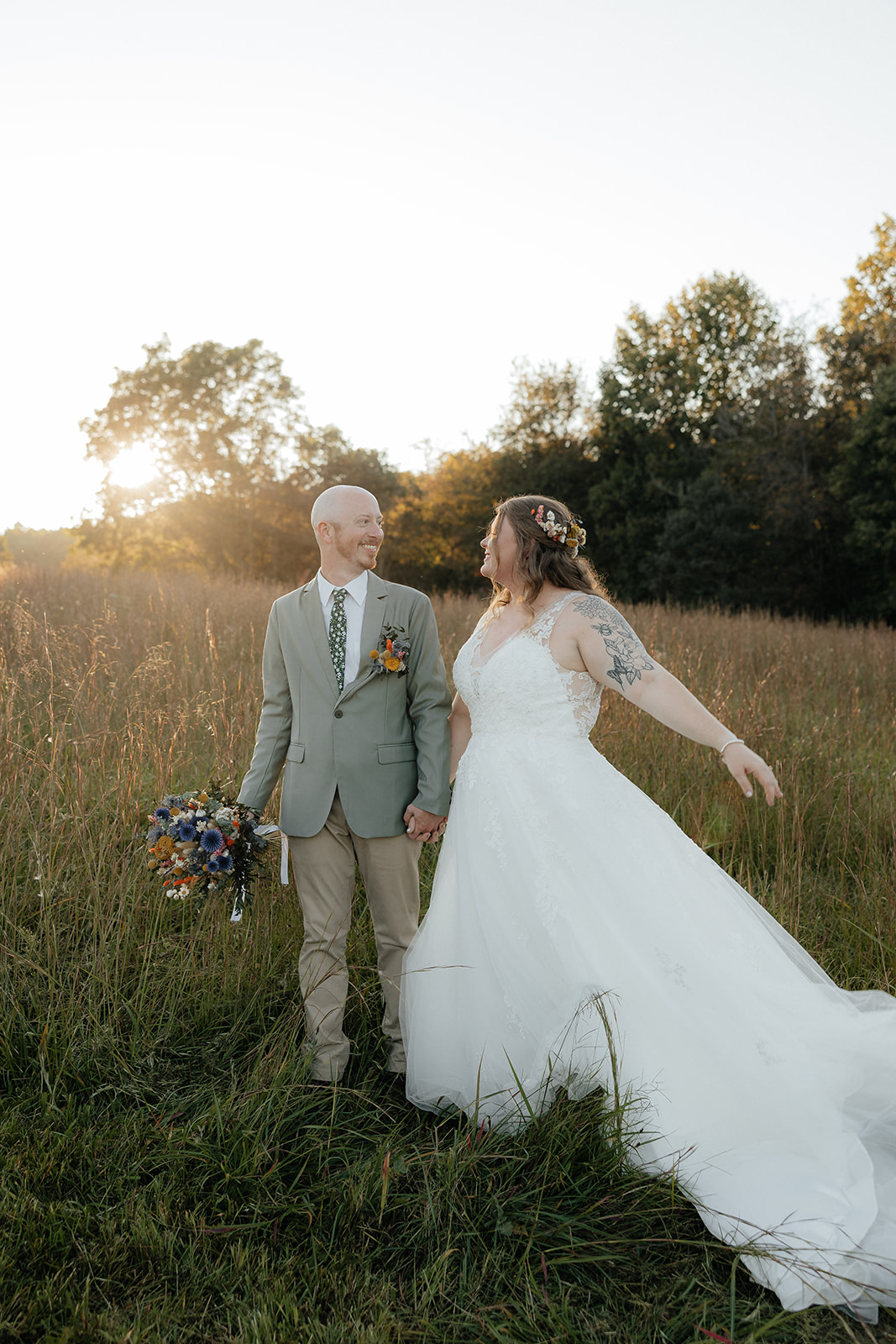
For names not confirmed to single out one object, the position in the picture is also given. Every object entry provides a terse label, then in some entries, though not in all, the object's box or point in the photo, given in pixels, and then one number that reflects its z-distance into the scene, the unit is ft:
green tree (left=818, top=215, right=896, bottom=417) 73.56
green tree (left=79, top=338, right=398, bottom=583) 95.09
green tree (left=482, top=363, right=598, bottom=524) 85.81
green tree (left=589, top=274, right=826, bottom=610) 70.13
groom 9.73
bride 7.75
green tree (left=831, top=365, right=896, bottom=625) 63.26
